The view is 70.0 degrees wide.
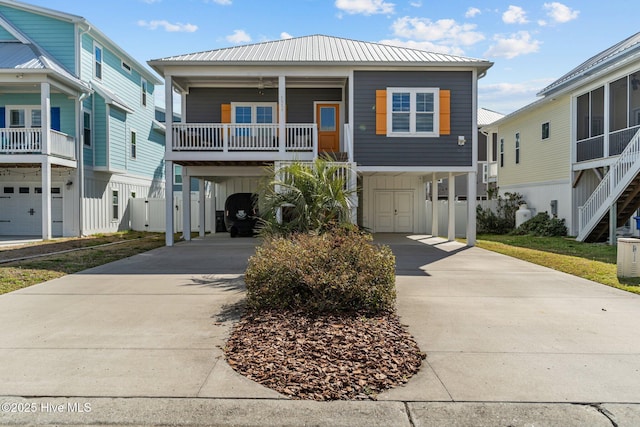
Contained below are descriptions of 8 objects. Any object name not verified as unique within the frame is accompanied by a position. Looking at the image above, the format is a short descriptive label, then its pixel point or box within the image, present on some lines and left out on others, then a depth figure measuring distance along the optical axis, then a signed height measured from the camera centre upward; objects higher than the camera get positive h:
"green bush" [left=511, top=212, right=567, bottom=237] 19.36 -0.83
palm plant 9.07 +0.10
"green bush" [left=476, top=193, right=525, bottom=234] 22.39 -0.47
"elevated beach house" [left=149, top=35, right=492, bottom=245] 15.11 +3.11
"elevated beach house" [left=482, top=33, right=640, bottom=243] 15.25 +2.55
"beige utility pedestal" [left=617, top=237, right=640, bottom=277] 9.07 -0.98
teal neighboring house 16.67 +3.42
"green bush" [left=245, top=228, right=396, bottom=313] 6.06 -0.98
